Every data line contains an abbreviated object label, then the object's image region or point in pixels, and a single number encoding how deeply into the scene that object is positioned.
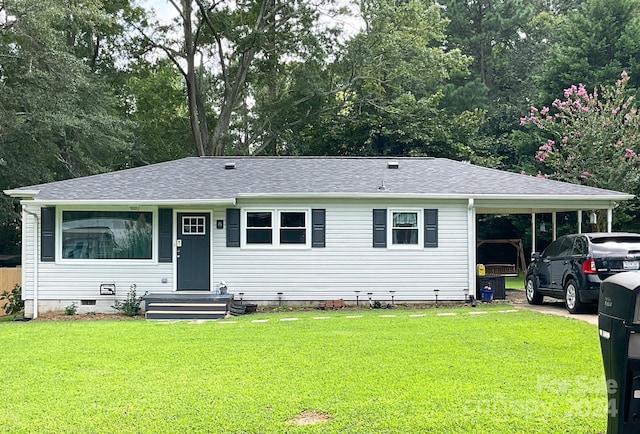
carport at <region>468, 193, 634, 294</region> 12.79
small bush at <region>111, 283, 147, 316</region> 12.41
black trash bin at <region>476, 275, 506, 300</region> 13.70
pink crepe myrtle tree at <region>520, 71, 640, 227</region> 18.03
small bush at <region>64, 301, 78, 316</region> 12.55
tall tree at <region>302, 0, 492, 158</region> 24.25
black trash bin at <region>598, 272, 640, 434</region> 3.03
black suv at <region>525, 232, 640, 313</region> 10.22
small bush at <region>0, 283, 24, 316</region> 13.89
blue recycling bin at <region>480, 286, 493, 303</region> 13.43
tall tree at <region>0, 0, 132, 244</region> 16.48
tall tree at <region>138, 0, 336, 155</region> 25.56
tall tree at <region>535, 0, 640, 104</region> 23.61
